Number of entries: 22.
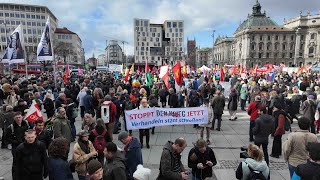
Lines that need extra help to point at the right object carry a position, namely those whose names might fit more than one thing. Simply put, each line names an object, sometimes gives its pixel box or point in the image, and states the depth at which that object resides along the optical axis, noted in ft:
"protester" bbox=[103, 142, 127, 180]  12.31
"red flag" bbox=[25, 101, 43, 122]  22.77
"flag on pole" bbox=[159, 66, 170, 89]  46.28
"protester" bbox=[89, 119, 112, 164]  18.12
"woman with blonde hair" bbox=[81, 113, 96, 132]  22.12
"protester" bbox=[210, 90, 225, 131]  34.86
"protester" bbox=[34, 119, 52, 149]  19.01
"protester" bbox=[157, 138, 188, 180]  13.92
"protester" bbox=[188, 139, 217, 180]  15.11
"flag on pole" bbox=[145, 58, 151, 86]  58.19
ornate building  360.28
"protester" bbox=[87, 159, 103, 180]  11.19
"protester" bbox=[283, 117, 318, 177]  15.75
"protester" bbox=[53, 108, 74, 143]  22.04
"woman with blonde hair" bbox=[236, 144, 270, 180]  12.69
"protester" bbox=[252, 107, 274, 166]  21.91
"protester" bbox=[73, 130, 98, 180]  15.39
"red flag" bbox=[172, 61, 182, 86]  42.57
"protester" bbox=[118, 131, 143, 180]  15.99
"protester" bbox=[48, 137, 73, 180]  13.43
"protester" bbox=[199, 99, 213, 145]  29.43
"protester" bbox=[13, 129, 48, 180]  14.51
